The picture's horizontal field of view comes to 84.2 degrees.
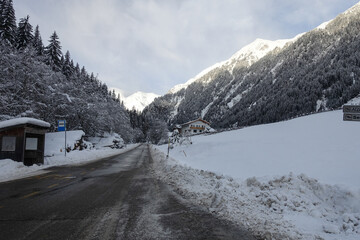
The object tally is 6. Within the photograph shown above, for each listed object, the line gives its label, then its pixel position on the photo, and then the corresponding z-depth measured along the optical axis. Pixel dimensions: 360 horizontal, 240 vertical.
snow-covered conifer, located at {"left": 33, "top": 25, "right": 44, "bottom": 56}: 39.95
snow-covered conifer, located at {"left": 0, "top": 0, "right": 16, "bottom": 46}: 33.75
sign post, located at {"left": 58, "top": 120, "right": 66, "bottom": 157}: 18.19
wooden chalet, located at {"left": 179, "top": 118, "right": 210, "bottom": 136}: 78.69
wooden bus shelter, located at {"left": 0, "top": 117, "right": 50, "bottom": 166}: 11.41
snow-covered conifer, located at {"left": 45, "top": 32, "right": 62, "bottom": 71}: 40.56
